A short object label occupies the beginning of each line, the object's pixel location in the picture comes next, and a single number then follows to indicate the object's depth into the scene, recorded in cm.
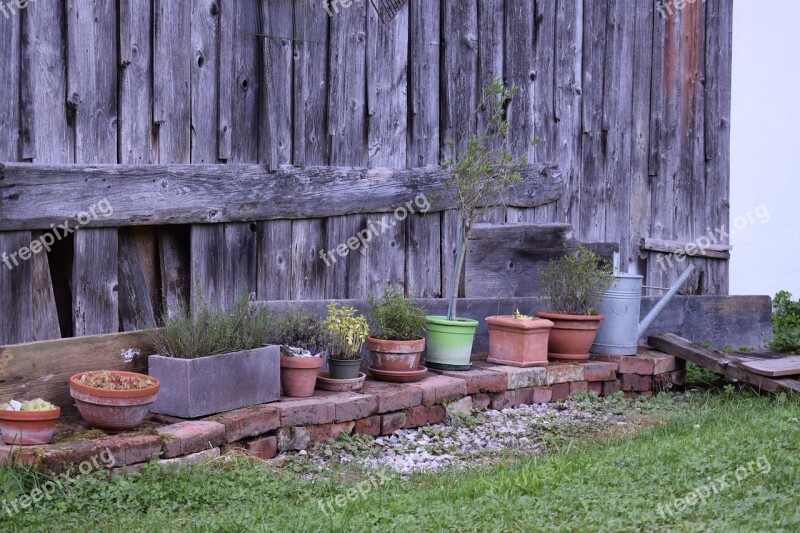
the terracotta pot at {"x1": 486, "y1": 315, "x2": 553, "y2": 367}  577
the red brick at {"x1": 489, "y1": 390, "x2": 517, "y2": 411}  559
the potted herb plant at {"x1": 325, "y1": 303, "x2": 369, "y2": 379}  495
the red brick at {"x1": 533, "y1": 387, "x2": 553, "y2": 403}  582
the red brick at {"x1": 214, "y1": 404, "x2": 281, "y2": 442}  420
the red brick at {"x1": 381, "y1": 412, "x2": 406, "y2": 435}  493
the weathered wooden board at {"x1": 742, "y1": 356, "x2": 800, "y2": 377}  596
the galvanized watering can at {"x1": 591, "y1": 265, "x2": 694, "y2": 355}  637
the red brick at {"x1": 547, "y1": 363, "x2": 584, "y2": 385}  590
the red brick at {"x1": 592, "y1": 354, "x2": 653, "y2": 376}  635
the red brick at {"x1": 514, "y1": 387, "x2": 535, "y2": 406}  573
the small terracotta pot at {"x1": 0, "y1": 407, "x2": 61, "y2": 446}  367
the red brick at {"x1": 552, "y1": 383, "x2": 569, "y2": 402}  595
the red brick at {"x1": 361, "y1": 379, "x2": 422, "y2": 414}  488
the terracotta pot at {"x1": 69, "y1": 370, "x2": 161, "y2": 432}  389
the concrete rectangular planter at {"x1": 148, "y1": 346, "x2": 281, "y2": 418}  421
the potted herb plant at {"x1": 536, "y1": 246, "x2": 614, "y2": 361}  611
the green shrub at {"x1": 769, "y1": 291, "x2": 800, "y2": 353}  801
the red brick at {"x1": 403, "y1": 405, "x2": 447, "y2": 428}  507
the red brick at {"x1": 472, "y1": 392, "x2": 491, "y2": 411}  548
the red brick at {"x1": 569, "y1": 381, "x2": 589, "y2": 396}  605
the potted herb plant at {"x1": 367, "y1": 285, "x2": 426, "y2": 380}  517
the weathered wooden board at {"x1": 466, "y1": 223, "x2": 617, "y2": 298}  630
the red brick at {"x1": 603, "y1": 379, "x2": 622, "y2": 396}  628
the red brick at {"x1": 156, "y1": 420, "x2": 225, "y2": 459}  390
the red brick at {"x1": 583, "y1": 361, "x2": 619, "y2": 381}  609
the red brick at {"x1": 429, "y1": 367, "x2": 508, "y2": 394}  541
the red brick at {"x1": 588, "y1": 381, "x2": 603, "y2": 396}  621
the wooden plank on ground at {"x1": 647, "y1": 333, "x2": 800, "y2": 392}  595
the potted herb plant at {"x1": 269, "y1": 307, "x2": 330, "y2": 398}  470
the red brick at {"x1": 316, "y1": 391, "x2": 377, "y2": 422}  468
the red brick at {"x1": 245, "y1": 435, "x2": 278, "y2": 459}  430
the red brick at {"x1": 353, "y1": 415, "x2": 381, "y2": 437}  482
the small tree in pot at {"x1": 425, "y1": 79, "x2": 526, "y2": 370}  550
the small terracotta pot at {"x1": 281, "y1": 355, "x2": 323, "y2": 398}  469
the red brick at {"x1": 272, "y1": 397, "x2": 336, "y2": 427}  447
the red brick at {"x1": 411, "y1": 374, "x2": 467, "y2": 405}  513
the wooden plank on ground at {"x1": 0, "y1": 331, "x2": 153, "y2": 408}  405
